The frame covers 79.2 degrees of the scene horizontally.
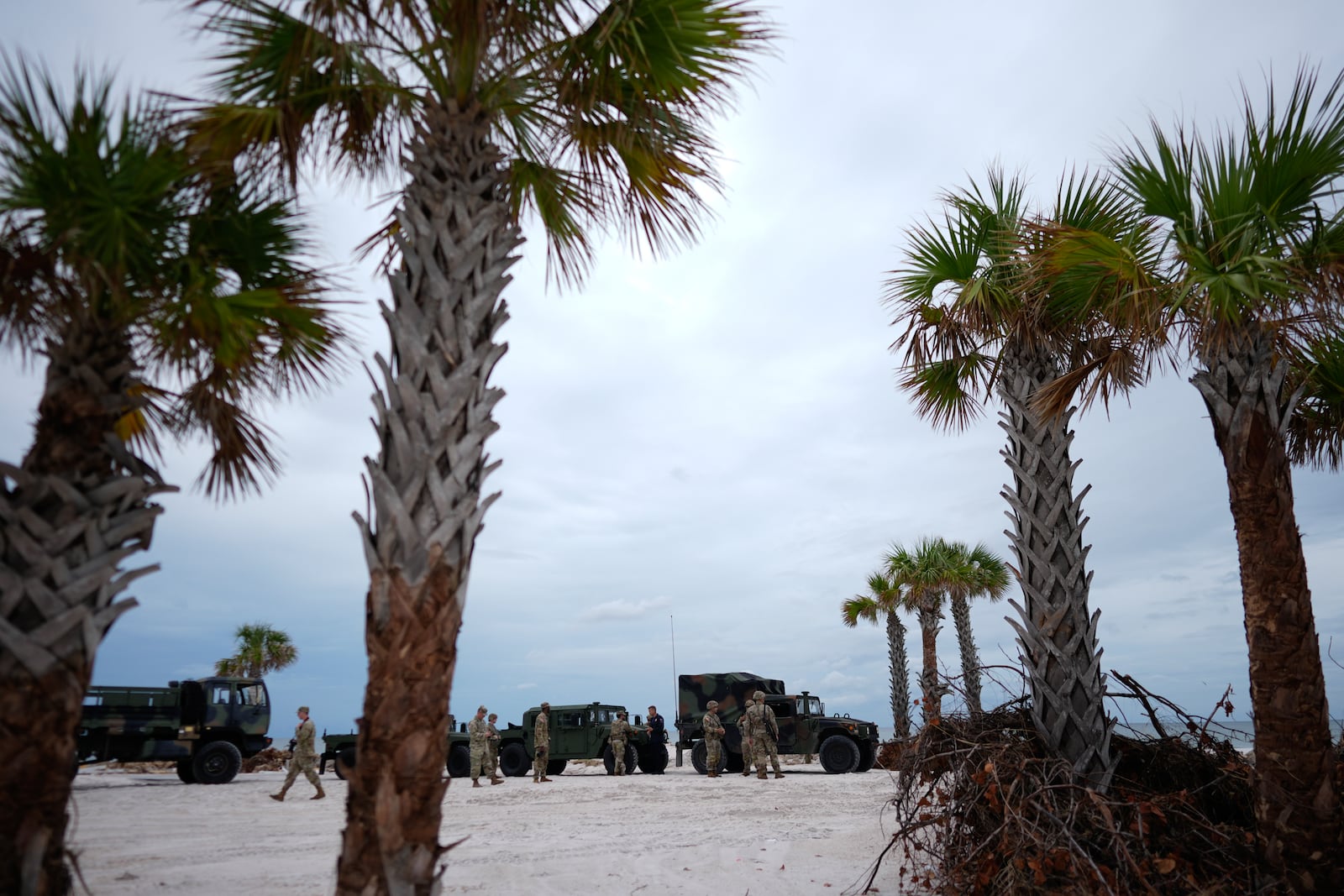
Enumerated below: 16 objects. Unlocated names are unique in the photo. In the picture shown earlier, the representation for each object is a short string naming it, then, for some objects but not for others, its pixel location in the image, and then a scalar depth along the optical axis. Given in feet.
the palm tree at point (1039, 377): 19.63
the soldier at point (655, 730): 66.18
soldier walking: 43.60
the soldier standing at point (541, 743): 58.95
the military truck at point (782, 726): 59.36
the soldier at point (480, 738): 55.57
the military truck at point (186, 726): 49.60
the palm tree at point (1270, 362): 15.33
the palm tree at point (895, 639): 87.30
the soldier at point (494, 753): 56.95
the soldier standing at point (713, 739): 59.52
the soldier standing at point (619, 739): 61.72
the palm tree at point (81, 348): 12.09
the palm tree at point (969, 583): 83.05
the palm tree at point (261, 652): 96.37
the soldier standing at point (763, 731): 54.85
